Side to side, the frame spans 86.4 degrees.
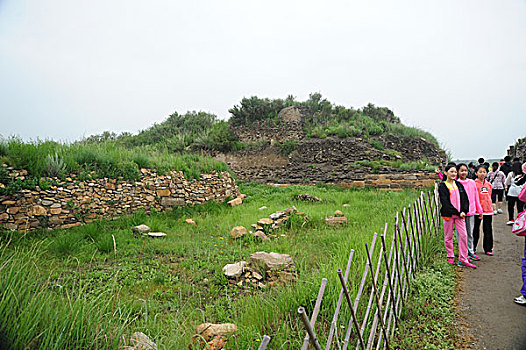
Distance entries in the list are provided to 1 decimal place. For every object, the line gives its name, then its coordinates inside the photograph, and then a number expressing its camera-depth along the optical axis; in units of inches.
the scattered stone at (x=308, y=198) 378.7
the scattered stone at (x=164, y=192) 325.7
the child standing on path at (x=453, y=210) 171.8
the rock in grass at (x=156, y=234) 238.4
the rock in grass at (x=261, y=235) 222.2
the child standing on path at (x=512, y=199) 257.1
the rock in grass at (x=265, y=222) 250.7
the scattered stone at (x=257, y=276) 153.2
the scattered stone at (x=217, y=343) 88.4
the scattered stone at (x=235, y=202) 386.4
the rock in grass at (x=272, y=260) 157.8
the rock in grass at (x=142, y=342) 71.6
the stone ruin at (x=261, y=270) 148.5
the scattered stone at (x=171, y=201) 329.1
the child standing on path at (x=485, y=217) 186.1
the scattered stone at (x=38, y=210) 228.2
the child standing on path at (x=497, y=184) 325.1
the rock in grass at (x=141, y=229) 245.3
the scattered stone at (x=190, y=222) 286.6
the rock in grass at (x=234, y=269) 155.6
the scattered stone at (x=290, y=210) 278.7
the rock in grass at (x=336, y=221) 254.5
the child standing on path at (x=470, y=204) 177.5
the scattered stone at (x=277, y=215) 264.1
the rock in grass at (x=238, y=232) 228.2
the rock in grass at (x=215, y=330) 94.2
